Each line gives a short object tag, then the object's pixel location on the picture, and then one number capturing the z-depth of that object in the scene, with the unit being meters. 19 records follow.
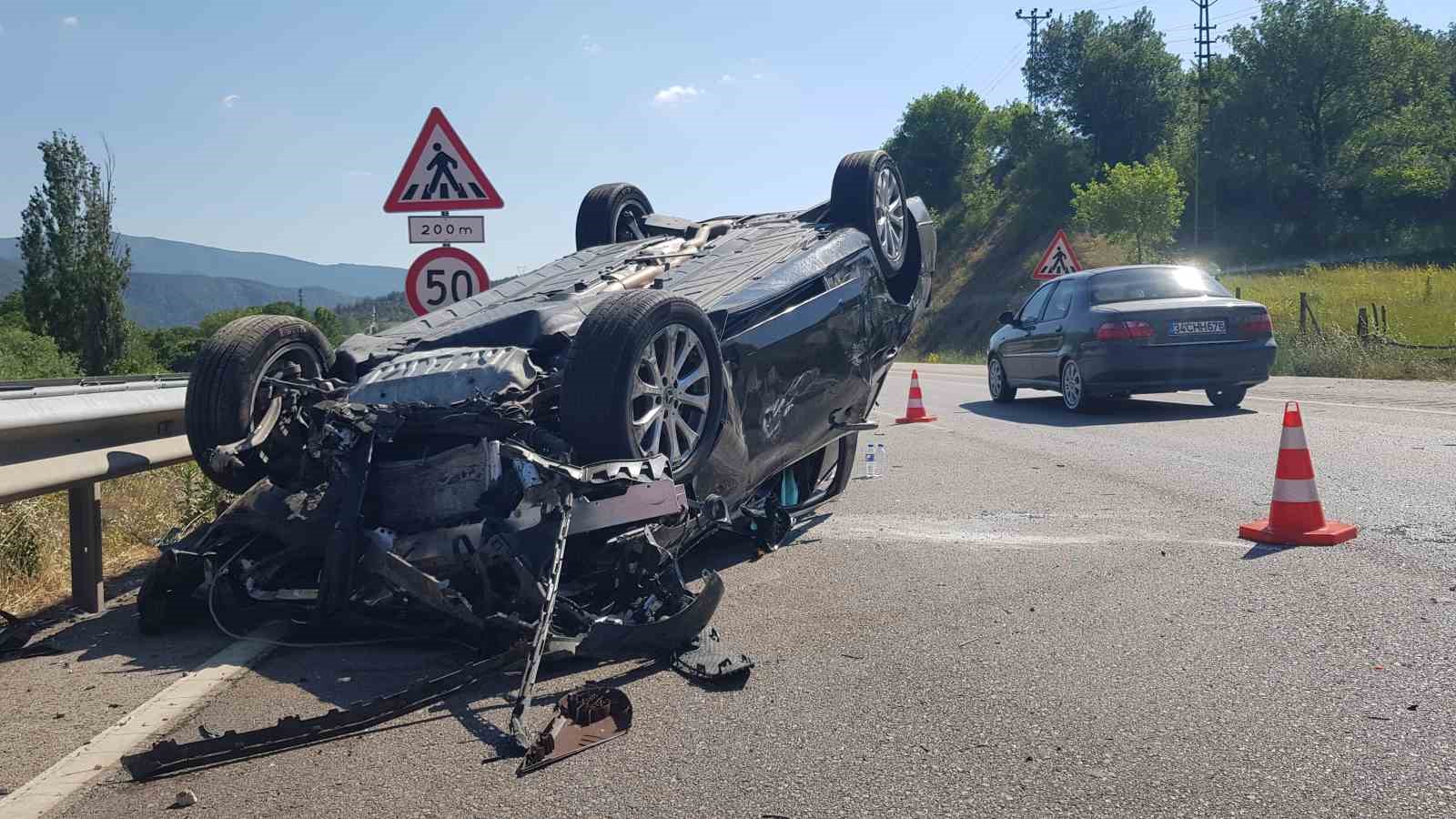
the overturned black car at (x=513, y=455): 4.06
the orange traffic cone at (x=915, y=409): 13.16
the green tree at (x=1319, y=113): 64.69
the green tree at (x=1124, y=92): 79.12
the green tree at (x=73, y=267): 48.53
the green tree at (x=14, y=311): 49.89
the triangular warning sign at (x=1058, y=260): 22.11
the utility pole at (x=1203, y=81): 68.31
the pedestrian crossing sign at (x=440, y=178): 9.05
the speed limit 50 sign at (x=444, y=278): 9.19
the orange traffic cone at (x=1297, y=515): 5.59
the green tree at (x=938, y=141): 91.56
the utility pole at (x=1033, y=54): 85.43
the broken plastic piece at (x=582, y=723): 3.17
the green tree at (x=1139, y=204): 49.09
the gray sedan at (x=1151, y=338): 11.53
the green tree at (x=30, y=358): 30.39
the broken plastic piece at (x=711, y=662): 3.82
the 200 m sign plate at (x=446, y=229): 9.17
